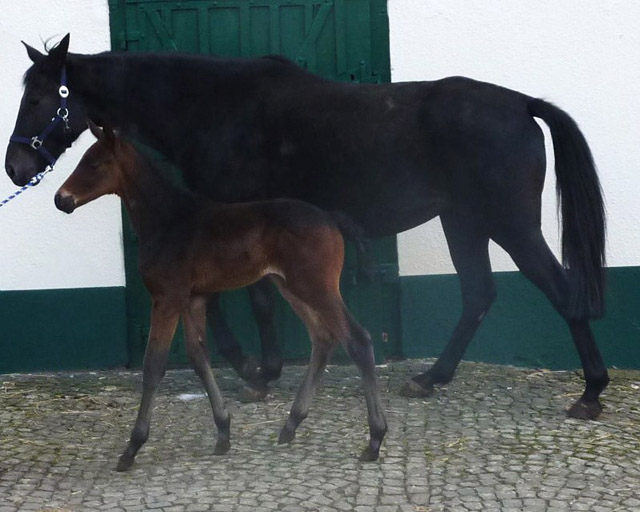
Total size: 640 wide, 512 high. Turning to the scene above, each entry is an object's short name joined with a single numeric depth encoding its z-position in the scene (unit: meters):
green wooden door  6.97
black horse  5.95
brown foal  5.22
